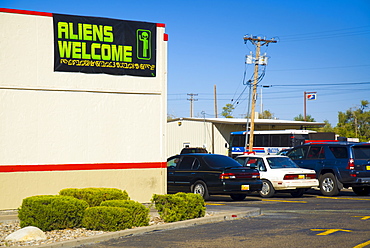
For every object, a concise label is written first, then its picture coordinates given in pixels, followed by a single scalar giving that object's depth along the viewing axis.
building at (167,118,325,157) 65.06
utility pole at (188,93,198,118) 103.64
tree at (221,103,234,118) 118.39
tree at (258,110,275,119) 123.91
